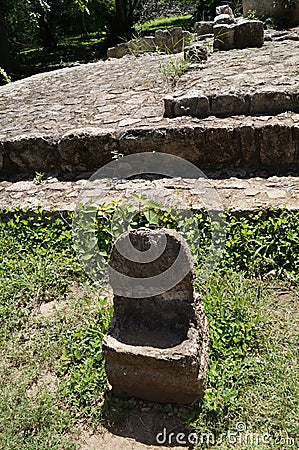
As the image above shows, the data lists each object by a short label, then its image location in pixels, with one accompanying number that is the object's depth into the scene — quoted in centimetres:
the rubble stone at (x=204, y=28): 754
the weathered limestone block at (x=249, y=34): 646
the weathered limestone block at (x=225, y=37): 657
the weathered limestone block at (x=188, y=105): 428
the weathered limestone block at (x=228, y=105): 420
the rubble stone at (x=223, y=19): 705
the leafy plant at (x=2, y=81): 1092
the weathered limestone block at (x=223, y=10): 803
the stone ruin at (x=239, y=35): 647
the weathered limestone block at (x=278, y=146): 384
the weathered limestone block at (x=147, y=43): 846
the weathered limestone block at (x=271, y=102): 408
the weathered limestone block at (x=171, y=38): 805
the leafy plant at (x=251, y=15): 751
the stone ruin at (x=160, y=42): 803
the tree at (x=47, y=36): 1524
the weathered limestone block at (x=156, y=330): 229
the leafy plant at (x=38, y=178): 445
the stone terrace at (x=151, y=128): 394
